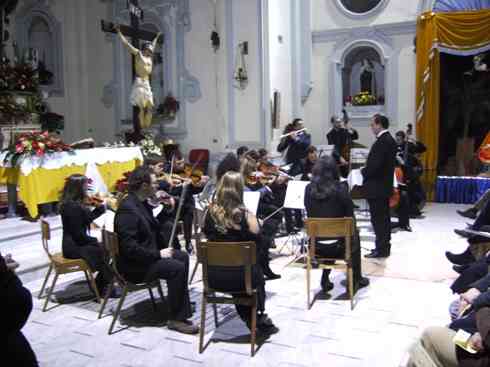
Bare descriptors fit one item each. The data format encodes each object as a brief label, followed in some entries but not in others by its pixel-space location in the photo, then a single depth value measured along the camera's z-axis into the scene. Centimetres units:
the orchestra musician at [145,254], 423
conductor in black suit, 618
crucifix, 996
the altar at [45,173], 750
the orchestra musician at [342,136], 1096
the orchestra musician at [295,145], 937
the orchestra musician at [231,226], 396
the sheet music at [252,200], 538
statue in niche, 1247
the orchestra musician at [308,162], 806
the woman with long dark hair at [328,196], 512
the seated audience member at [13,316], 209
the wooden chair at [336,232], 475
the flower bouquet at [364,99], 1234
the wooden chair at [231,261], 383
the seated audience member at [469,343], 256
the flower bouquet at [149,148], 1052
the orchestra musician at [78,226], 507
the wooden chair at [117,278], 430
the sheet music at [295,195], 622
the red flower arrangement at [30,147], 757
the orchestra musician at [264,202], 569
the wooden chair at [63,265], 499
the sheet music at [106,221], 517
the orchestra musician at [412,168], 904
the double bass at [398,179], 820
